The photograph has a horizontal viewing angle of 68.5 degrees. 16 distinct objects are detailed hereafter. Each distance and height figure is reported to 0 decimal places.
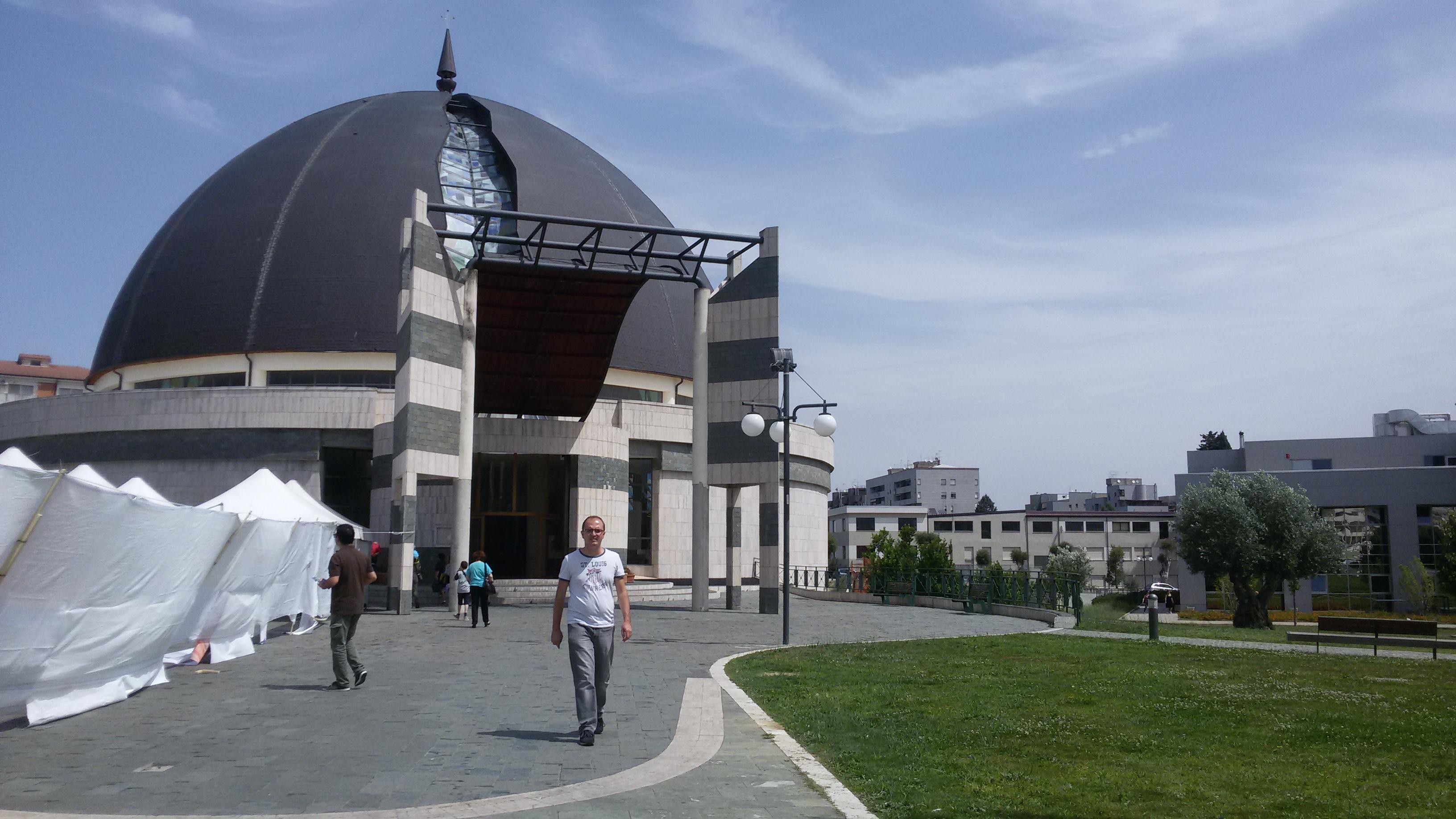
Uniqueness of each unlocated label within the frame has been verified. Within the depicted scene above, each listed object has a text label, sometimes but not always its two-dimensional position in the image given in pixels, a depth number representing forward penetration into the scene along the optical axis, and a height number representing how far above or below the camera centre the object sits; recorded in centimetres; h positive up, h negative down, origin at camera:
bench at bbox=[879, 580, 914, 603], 3850 -249
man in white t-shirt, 918 -77
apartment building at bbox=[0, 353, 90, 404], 10344 +1457
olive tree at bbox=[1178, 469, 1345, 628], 3734 -62
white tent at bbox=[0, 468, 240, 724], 926 -72
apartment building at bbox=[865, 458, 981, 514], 14362 +456
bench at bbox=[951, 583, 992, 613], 3297 -240
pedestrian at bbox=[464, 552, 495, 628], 2320 -136
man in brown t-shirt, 1216 -90
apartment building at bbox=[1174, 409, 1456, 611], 5069 +9
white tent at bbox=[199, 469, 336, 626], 1942 -36
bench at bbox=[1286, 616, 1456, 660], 1964 -210
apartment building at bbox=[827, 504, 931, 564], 10938 -14
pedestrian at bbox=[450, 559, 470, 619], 2697 -172
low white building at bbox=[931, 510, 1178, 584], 9650 -127
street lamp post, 2217 +220
